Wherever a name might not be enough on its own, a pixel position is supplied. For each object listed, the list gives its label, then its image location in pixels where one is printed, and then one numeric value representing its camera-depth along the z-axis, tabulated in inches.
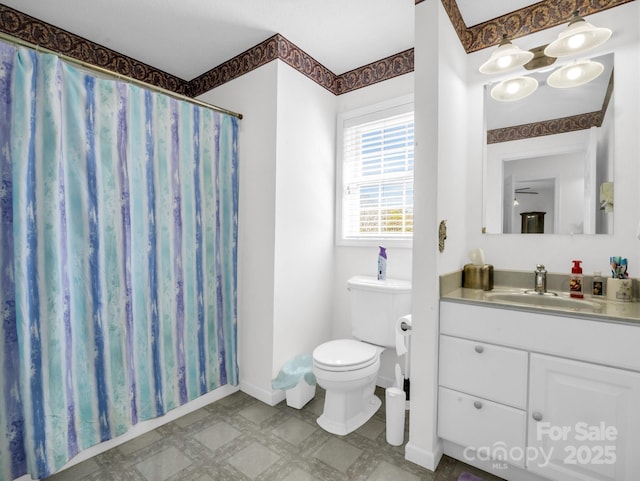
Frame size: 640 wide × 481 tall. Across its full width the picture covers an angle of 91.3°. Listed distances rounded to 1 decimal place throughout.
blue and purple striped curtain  55.6
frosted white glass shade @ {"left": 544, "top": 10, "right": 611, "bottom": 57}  55.8
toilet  71.6
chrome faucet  65.5
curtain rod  52.7
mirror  64.2
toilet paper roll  72.4
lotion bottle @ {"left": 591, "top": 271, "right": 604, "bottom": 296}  61.4
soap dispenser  63.1
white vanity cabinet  46.9
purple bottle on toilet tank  88.2
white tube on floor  68.0
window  91.3
